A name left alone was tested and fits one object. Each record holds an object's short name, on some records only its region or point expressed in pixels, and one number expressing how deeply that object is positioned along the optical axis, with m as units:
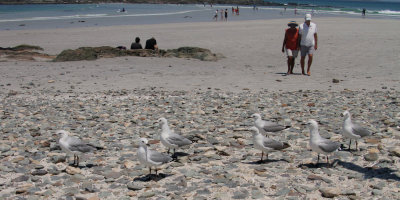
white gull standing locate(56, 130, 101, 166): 7.39
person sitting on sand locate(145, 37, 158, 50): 22.95
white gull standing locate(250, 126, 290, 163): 7.46
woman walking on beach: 16.88
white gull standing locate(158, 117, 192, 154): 7.71
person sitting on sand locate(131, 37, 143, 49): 22.83
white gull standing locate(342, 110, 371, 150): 7.84
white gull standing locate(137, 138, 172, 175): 6.77
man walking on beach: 16.48
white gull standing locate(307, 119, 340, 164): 7.13
